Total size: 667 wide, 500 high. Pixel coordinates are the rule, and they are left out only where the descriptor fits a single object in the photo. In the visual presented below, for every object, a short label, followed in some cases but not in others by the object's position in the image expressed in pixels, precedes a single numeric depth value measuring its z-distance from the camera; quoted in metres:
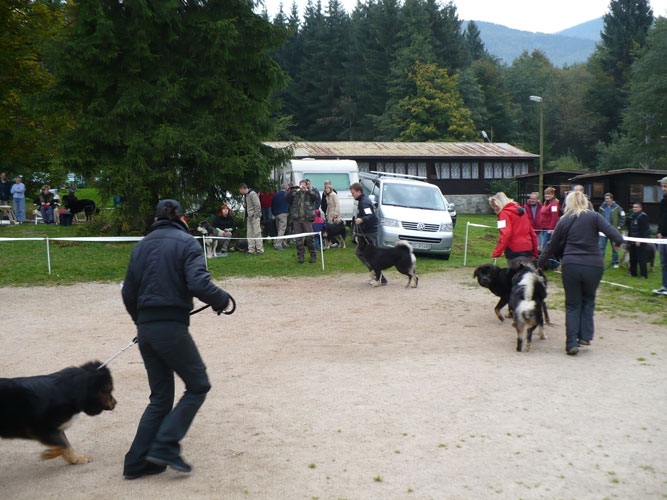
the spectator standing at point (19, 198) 24.67
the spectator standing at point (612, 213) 14.41
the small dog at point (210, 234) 16.19
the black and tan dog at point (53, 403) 3.97
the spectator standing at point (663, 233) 10.72
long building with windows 37.47
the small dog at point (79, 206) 23.89
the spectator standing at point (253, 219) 16.27
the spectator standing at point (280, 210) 17.52
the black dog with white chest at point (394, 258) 12.03
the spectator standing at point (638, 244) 13.38
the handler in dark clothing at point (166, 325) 4.03
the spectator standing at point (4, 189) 25.36
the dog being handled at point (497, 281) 8.85
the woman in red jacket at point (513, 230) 9.12
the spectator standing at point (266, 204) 18.55
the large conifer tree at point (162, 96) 18.09
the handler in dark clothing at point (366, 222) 12.33
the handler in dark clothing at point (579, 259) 6.99
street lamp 33.53
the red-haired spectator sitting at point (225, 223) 17.09
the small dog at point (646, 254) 13.58
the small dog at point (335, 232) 17.39
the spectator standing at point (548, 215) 13.72
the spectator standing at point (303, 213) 15.32
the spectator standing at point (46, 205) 25.20
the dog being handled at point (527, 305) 7.19
